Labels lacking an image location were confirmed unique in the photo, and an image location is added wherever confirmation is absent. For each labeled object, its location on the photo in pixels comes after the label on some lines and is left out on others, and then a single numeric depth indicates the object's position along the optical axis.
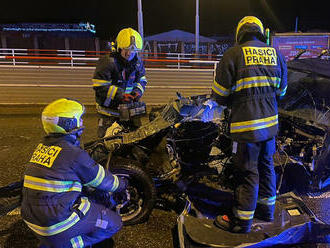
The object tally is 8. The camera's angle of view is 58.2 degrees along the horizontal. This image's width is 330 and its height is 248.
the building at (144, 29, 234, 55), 23.03
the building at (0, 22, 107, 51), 26.98
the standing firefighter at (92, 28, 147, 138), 3.57
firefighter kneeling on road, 2.12
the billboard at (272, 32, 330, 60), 11.27
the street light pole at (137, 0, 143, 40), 14.32
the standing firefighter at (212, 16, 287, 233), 2.40
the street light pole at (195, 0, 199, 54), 18.19
